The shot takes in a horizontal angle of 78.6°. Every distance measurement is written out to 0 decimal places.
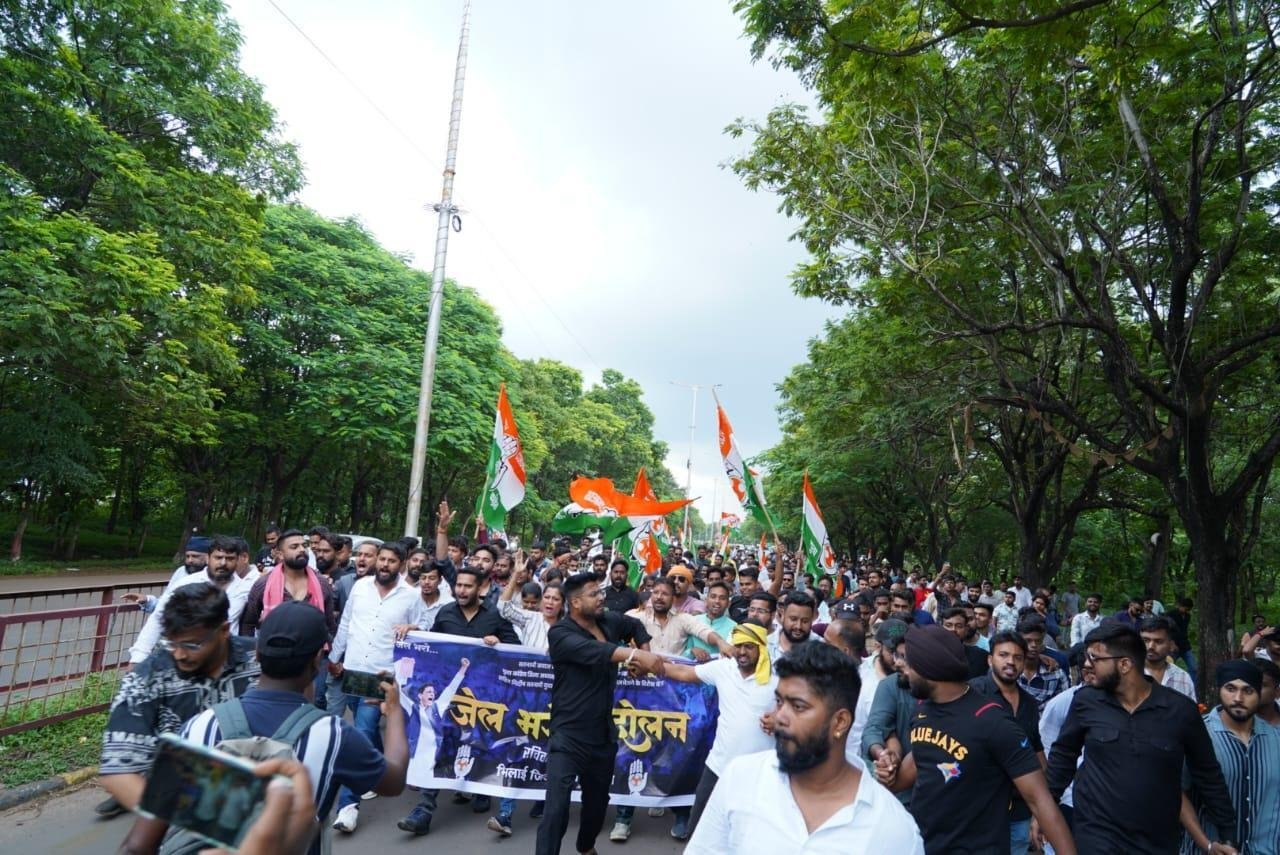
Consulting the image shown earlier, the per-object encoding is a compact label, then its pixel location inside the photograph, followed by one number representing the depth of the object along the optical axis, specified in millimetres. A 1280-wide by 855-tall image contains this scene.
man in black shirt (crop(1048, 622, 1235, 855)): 3383
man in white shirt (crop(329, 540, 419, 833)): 6031
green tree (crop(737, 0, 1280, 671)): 7906
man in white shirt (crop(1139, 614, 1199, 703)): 4602
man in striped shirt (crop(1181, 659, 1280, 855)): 3775
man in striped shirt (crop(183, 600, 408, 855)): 2328
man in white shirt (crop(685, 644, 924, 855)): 1996
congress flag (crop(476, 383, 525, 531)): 10094
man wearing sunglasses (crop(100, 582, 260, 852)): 2617
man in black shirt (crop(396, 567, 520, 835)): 6004
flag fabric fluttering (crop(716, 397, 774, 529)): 11539
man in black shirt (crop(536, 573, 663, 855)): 4266
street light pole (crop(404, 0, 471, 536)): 13438
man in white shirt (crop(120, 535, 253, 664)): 4801
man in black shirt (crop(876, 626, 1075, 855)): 3076
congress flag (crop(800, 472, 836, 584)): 11523
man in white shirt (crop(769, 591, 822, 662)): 4887
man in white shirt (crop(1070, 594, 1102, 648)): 11711
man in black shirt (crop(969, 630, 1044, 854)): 4305
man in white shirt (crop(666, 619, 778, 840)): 4336
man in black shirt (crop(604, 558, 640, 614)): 8477
